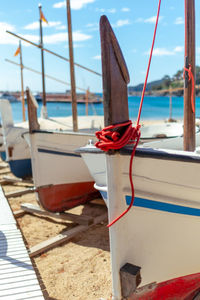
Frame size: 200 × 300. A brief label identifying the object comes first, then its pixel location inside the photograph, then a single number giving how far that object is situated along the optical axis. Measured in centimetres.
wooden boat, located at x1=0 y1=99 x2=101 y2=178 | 841
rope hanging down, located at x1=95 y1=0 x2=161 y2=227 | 233
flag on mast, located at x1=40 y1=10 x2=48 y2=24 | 903
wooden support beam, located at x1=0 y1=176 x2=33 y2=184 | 835
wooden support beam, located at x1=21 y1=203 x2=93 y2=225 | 541
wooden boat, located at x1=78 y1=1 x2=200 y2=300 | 237
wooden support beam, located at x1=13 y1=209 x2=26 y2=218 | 609
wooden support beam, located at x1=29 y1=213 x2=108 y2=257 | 455
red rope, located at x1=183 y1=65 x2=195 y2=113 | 300
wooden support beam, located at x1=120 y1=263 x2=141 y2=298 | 262
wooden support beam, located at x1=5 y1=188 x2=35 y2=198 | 717
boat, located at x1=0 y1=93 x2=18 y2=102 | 9125
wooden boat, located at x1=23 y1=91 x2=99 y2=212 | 552
